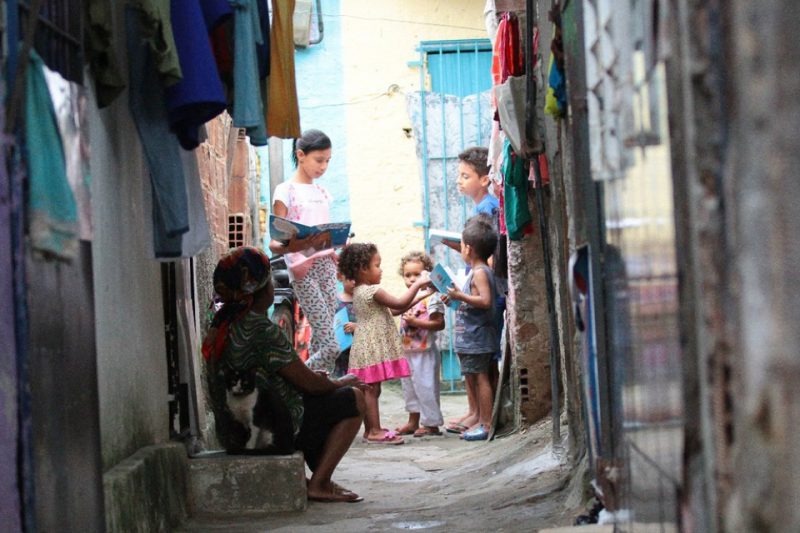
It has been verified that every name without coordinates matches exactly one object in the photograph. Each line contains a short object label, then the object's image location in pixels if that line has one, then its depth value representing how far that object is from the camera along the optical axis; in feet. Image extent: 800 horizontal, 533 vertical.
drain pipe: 18.61
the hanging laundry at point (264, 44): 17.22
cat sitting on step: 17.54
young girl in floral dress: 26.18
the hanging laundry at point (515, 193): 22.30
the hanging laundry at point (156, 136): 14.48
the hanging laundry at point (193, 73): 13.74
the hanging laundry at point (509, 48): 21.29
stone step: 17.15
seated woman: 17.51
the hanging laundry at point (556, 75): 13.08
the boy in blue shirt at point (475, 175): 28.09
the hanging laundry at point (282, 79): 17.07
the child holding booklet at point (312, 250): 25.02
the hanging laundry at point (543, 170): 18.98
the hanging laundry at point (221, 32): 15.23
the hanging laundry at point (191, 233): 15.19
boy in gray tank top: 25.52
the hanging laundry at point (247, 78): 15.65
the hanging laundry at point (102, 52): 12.10
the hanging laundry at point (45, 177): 9.58
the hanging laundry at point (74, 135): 10.44
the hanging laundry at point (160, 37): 13.02
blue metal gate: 39.73
